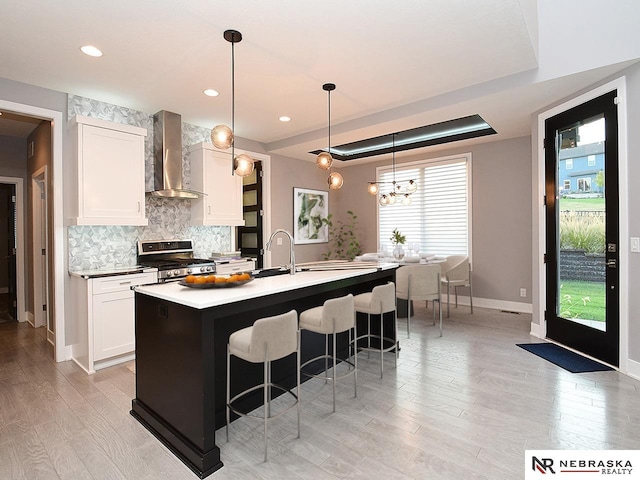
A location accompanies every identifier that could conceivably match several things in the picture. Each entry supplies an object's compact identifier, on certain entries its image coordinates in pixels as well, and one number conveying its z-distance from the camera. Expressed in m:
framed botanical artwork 6.52
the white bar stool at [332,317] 2.53
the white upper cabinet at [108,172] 3.58
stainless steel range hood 4.32
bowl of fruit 2.30
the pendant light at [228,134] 2.69
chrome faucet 3.03
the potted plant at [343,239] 7.28
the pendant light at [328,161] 3.64
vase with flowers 4.93
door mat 3.25
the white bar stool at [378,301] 3.10
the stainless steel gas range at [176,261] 3.97
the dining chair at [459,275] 5.26
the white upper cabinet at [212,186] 4.71
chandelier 5.41
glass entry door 3.27
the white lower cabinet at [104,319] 3.38
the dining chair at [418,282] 4.27
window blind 5.95
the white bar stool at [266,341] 2.04
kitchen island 1.98
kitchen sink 2.98
